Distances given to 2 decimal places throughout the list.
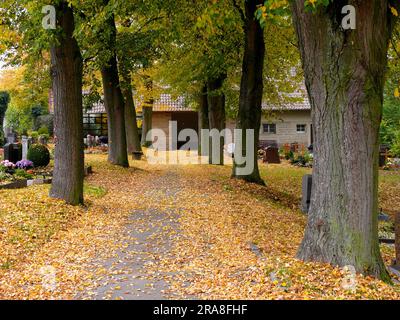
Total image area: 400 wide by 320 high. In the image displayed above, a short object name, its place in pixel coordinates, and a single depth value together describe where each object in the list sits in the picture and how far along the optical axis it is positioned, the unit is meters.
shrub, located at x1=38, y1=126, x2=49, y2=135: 38.98
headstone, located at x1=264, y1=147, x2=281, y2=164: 32.31
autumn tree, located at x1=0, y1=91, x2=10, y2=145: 39.72
